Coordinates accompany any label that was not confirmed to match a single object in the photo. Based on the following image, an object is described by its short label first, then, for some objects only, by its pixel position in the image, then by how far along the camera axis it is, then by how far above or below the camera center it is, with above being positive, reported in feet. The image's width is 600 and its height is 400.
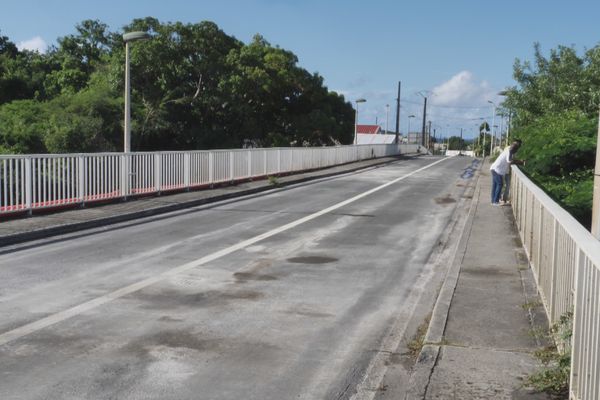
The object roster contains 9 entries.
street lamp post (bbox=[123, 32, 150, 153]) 57.36 +4.70
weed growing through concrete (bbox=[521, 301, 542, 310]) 22.08 -5.15
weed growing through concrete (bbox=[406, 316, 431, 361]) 18.11 -5.52
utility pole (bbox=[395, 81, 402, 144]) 225.00 +9.19
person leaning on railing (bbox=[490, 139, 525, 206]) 53.16 -1.64
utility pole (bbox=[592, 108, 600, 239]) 20.86 -1.77
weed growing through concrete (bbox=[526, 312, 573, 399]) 14.58 -5.00
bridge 15.71 -5.53
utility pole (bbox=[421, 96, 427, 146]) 282.97 +12.04
